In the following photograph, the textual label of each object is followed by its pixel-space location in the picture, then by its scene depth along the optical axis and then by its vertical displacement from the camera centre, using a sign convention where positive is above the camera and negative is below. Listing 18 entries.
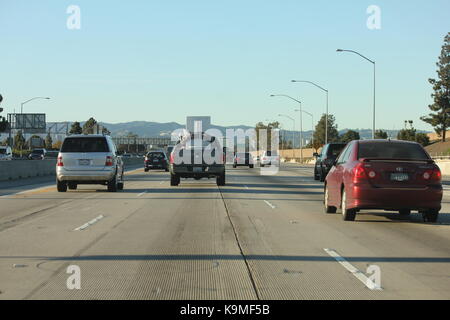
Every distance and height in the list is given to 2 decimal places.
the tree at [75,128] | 157.12 +2.30
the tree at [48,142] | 189.07 -1.06
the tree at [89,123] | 163.12 +3.59
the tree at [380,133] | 146.81 +0.99
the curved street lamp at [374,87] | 46.59 +3.55
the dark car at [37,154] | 73.12 -1.70
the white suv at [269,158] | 65.12 -1.90
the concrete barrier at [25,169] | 34.31 -1.67
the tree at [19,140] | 157.00 -0.42
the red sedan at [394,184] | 13.44 -0.90
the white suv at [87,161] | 23.16 -0.76
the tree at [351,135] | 187.59 +0.83
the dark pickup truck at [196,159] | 27.22 -0.82
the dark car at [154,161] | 48.81 -1.61
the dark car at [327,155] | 31.30 -0.81
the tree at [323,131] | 166.12 +1.74
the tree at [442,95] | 124.19 +7.70
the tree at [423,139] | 136.62 -0.20
